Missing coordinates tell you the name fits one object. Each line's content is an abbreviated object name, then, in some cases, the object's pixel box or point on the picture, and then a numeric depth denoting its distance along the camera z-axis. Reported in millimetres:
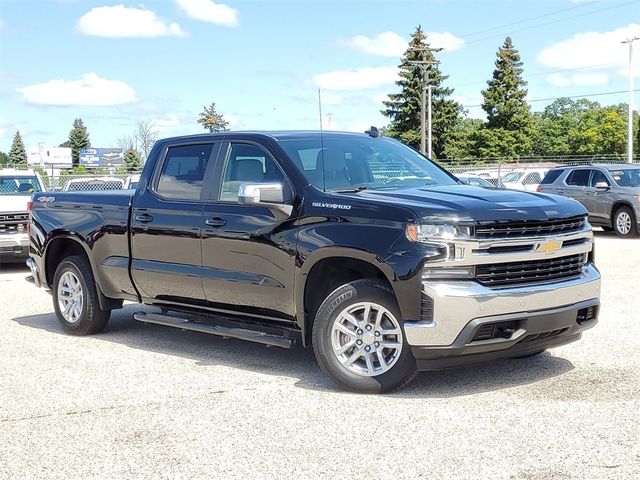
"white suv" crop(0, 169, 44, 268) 14789
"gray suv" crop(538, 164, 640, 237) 20219
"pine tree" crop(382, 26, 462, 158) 69500
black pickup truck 5754
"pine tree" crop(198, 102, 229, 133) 101912
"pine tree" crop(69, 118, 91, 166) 127562
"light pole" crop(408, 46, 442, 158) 41350
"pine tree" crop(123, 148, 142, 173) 58197
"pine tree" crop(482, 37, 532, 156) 76438
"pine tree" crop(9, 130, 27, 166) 119925
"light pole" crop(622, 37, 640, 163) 46781
